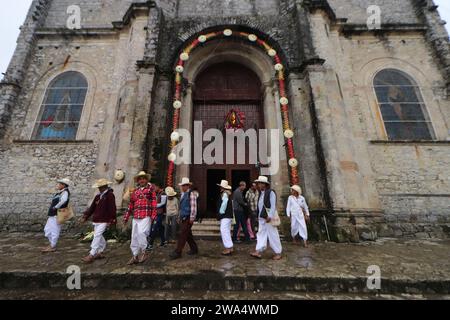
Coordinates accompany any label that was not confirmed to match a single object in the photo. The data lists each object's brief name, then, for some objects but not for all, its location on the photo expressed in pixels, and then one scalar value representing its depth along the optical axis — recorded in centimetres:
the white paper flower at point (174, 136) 735
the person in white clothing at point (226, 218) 476
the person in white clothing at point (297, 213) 580
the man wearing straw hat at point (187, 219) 449
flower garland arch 720
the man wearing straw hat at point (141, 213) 414
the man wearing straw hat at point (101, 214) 441
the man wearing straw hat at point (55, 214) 518
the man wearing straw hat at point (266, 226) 454
